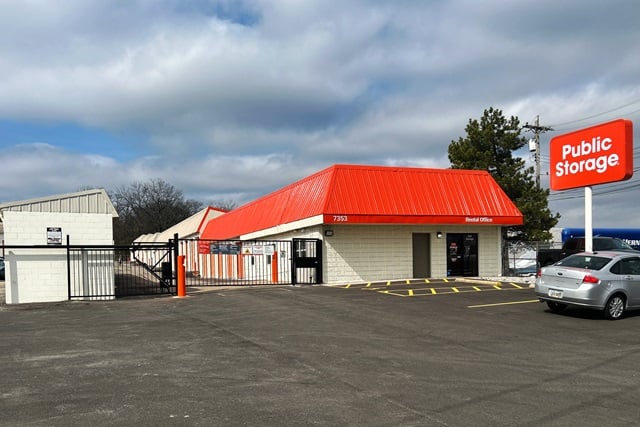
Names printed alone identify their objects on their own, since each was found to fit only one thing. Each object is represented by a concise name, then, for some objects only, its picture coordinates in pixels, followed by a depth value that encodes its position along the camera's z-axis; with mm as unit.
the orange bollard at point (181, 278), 17984
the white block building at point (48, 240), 16797
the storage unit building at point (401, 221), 22859
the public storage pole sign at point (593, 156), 17500
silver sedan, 12297
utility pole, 41203
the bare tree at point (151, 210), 89188
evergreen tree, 34594
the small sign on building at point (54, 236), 17234
